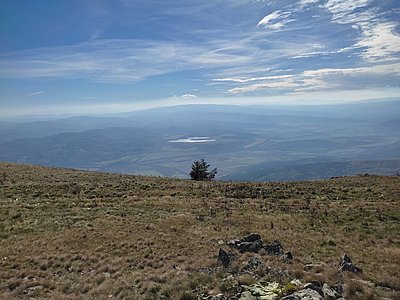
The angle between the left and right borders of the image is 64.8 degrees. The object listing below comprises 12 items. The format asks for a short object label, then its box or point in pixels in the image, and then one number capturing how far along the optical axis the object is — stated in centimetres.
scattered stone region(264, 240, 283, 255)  1360
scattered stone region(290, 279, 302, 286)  973
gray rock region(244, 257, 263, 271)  1182
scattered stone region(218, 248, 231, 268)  1248
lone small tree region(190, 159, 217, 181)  4725
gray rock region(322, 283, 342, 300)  882
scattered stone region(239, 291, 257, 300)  902
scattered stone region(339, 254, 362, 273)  1130
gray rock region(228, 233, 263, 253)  1413
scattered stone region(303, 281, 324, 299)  898
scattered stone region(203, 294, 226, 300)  935
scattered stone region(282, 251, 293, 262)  1268
